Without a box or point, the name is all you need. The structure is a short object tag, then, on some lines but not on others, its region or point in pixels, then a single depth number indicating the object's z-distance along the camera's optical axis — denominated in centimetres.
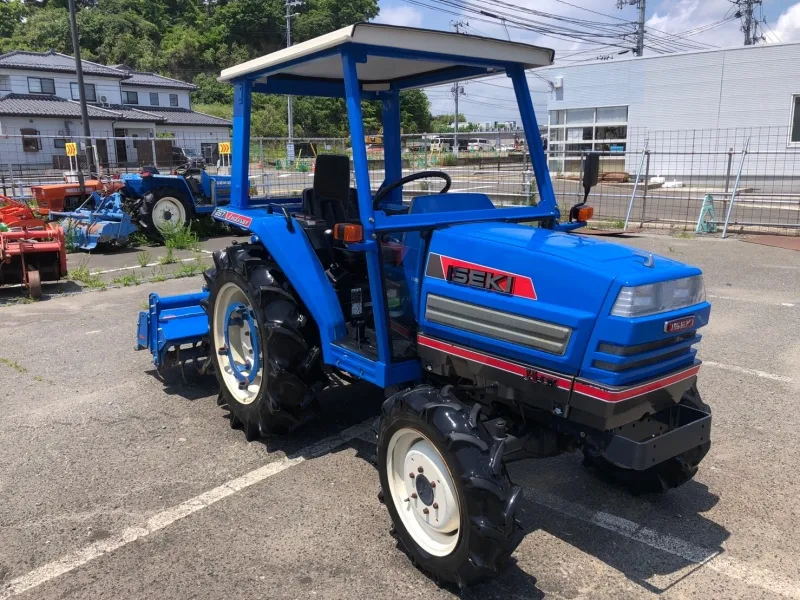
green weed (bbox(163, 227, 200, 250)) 1095
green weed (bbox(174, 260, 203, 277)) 902
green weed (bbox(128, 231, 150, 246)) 1186
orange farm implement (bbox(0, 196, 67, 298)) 768
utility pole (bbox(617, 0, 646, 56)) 3888
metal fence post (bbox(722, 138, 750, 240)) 1139
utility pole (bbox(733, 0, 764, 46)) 4847
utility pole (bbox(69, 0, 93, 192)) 1894
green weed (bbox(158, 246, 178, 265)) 981
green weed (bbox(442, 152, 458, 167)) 1597
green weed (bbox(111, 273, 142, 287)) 855
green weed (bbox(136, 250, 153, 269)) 954
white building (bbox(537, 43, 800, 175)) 2002
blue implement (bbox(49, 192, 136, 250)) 1068
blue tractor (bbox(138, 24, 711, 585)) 255
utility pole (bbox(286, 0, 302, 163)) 1340
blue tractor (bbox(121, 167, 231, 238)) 1179
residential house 3741
